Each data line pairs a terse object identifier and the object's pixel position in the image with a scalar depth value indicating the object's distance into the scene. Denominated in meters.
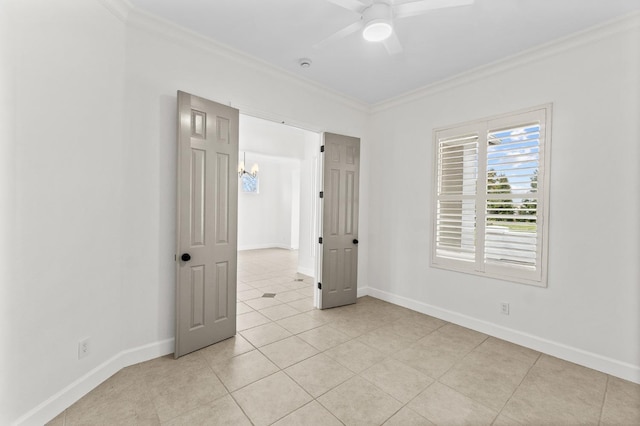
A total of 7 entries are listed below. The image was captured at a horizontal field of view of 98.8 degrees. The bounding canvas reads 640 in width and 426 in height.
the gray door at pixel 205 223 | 2.53
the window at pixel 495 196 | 2.82
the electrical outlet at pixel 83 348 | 2.01
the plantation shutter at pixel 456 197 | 3.34
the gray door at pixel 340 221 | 3.88
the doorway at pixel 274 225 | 4.16
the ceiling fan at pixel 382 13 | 1.82
